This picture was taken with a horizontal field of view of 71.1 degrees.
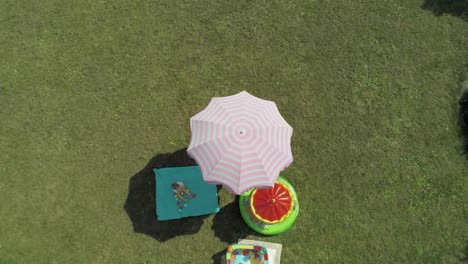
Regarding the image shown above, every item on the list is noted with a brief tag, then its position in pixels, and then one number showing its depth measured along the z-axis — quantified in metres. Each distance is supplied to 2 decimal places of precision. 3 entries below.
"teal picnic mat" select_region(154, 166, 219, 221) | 8.29
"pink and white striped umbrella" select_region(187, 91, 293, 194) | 6.75
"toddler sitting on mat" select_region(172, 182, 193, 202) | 8.34
